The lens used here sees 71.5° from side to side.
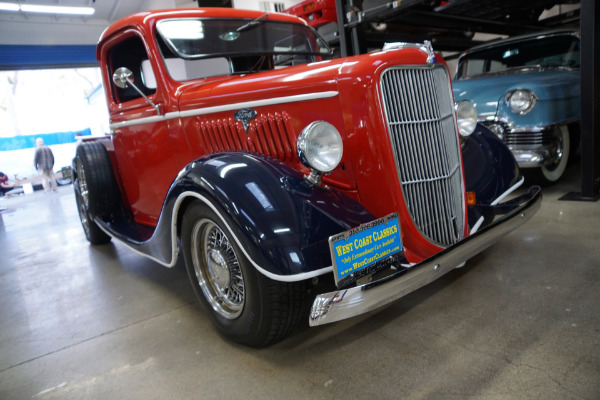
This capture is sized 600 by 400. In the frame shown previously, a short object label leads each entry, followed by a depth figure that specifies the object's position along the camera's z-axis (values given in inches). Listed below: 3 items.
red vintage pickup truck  63.9
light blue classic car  154.8
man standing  420.5
